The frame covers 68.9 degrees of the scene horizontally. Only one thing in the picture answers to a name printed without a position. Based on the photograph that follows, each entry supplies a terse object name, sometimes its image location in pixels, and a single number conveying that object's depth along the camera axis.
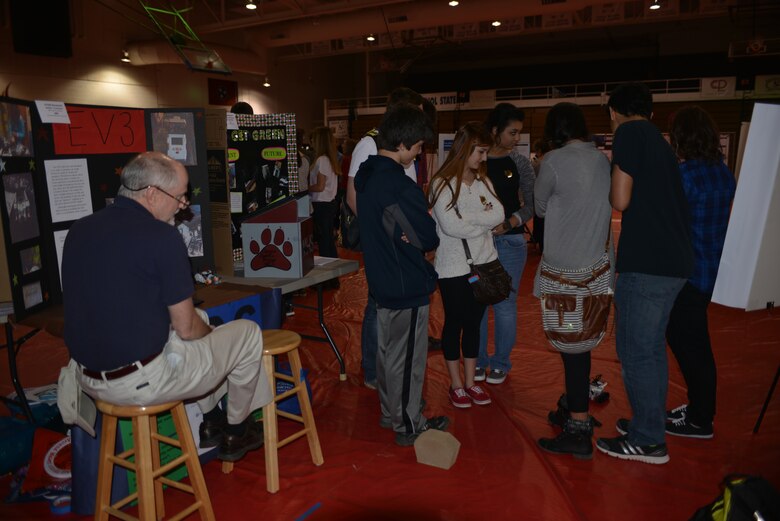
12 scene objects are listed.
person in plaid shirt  2.24
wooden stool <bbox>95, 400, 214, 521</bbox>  1.67
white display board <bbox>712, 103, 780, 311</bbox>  1.76
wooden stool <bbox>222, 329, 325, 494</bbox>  2.08
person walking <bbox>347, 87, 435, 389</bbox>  2.70
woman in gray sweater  2.11
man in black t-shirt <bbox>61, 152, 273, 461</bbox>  1.57
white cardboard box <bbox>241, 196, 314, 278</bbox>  2.64
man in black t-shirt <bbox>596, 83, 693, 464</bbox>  1.97
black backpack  1.31
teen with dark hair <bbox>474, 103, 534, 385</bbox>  2.77
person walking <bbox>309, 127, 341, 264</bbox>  4.89
